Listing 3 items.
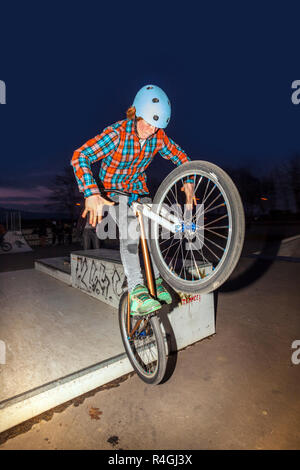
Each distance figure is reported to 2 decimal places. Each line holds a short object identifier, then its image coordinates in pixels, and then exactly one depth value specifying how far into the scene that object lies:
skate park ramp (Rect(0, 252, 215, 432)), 2.42
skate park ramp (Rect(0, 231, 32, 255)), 17.67
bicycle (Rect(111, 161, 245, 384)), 1.87
